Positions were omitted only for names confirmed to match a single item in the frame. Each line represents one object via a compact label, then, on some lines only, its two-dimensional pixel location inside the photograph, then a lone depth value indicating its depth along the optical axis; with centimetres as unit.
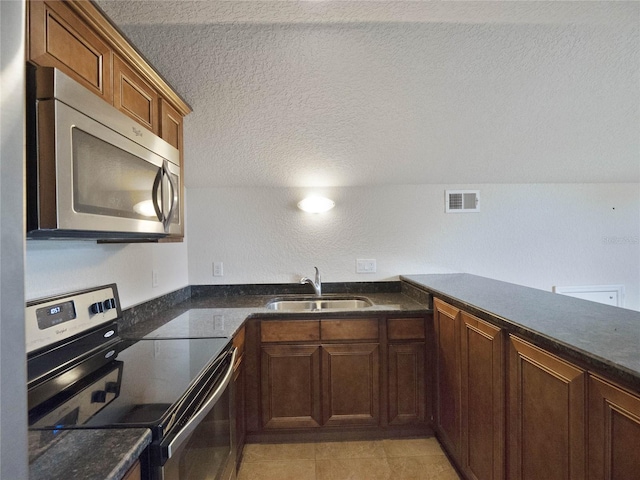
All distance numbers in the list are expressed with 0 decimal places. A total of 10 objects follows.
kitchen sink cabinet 194
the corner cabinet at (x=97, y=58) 82
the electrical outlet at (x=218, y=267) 252
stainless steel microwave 76
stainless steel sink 242
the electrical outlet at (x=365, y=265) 255
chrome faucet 244
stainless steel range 77
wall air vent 259
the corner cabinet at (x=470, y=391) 125
